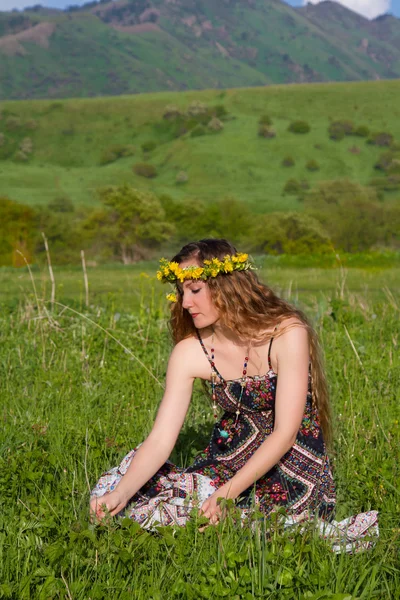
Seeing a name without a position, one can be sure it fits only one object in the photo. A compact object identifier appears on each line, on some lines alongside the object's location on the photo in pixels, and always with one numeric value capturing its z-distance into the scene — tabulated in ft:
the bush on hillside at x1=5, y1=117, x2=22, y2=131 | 331.16
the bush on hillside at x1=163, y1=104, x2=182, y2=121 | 331.16
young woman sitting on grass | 9.65
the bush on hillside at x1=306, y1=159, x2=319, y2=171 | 264.31
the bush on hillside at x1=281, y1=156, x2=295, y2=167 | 266.69
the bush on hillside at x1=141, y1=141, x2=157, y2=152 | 302.86
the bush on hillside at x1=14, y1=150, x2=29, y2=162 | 301.63
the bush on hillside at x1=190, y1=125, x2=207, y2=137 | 297.08
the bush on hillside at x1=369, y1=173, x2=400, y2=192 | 244.91
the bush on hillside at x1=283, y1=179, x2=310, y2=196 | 241.76
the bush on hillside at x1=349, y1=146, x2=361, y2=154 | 275.18
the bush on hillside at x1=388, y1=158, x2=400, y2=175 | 260.62
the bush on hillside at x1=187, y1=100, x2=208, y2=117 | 325.42
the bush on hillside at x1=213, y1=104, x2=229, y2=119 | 318.04
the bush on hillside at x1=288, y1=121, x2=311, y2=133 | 290.56
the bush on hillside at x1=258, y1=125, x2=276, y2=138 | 285.10
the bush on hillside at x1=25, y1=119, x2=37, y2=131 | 335.26
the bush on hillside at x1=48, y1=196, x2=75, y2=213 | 218.38
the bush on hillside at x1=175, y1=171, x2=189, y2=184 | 258.57
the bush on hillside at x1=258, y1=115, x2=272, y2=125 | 300.40
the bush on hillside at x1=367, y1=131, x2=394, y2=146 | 278.26
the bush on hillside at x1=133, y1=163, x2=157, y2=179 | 268.62
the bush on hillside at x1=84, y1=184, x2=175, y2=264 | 165.68
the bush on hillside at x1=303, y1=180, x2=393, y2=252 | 186.70
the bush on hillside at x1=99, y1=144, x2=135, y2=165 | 296.92
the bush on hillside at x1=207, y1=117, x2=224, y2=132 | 298.15
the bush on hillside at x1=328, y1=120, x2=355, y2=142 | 286.66
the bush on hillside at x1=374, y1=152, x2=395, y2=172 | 265.34
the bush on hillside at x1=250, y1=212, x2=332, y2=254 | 152.76
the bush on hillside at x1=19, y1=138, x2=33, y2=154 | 309.18
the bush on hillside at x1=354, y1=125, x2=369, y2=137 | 286.46
